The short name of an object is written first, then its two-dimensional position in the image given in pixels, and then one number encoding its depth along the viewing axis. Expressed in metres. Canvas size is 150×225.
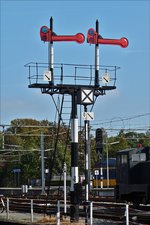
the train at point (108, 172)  65.62
